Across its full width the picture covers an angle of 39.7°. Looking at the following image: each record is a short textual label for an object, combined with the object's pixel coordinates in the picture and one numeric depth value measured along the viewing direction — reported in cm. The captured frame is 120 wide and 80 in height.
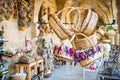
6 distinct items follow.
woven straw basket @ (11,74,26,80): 355
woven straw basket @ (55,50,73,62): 222
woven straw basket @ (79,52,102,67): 253
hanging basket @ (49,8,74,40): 162
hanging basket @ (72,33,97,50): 189
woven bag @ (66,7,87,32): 184
